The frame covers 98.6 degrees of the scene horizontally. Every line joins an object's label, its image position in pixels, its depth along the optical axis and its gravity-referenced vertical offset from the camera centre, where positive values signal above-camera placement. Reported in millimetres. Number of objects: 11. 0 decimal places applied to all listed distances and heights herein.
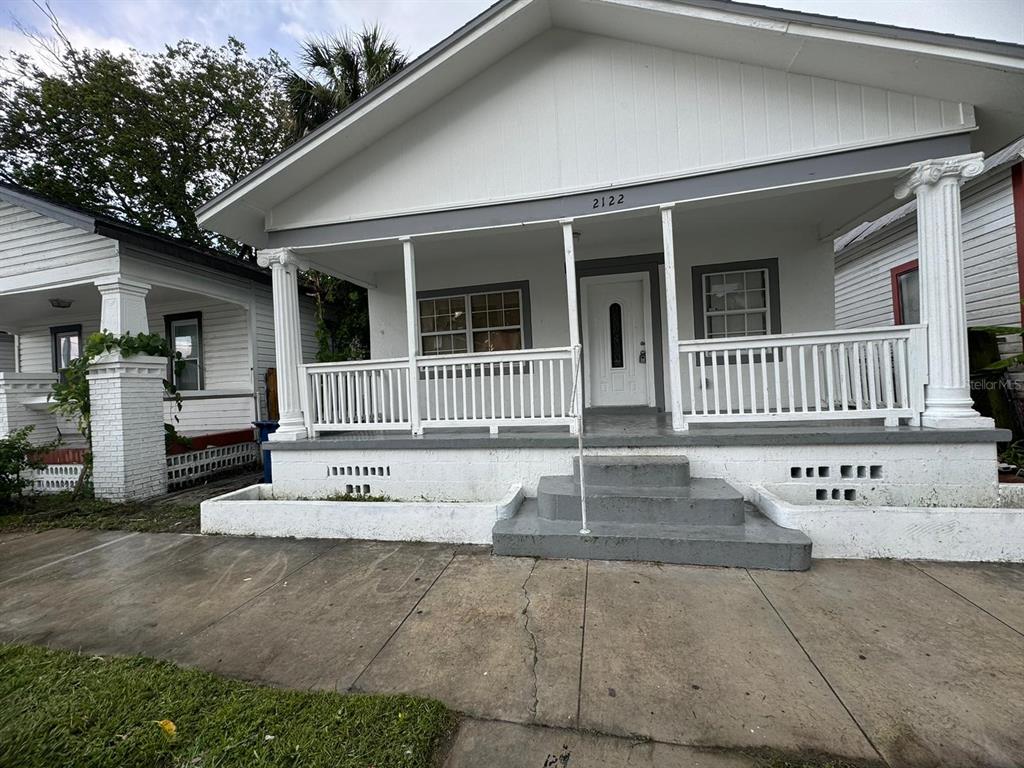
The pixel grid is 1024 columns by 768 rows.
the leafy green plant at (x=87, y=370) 5836 +416
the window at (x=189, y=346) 8633 +991
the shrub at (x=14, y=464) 5848 -824
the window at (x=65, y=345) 9383 +1213
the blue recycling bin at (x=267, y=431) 5945 -623
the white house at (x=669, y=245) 3766 +1748
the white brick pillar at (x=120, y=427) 5875 -376
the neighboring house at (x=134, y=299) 6109 +1703
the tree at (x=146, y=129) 12203 +7987
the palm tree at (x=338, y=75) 9758 +7063
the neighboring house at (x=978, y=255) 5652 +1681
